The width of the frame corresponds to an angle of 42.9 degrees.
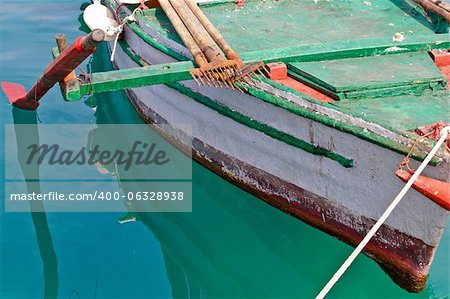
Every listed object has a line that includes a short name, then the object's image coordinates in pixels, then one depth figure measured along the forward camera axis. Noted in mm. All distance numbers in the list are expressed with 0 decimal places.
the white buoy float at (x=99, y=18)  7082
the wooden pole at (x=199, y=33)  5109
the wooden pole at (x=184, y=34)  5020
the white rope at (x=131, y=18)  6301
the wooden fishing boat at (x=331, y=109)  4438
